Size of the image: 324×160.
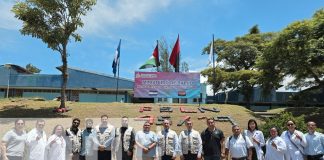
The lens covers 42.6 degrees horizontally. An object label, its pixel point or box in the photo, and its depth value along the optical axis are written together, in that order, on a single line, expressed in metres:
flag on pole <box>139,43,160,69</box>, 29.77
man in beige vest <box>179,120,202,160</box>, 10.32
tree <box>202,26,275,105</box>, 45.69
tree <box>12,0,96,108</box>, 22.44
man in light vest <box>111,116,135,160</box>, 10.45
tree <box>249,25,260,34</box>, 50.44
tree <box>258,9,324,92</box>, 24.88
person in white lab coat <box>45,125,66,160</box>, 9.11
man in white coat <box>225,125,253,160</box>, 10.07
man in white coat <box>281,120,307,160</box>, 10.18
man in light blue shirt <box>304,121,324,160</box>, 10.14
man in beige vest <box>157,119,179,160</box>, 10.42
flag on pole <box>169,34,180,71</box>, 28.97
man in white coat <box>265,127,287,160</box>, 9.92
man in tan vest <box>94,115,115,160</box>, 10.38
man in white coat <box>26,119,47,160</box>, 8.96
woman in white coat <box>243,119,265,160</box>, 10.27
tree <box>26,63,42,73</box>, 74.19
